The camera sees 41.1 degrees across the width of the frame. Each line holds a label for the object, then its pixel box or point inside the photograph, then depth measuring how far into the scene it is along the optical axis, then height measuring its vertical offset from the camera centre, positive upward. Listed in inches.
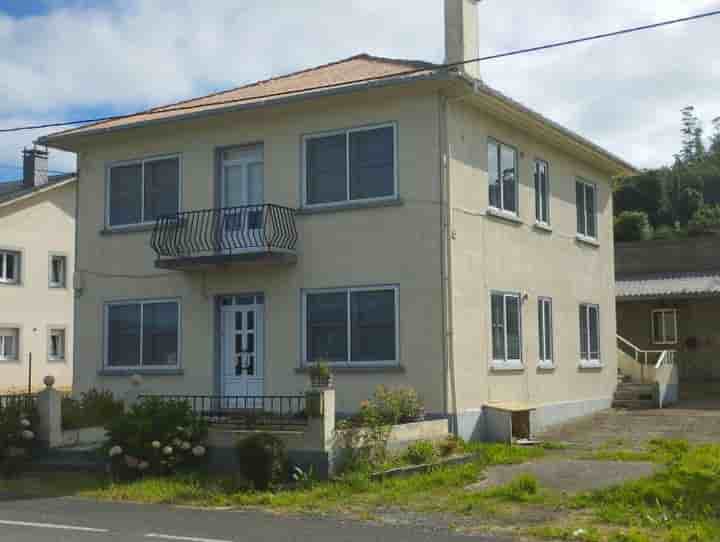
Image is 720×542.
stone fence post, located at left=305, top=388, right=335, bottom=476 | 533.6 -38.8
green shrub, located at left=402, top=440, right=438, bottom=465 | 578.2 -58.4
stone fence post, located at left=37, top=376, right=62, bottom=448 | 643.5 -37.8
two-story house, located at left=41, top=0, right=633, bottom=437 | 677.4 +89.7
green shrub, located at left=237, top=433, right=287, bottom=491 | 518.6 -54.9
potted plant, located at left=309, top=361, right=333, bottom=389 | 568.7 -11.0
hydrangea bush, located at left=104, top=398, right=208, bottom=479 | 561.3 -48.3
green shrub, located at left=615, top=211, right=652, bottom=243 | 2114.9 +283.8
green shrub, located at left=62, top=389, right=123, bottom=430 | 687.7 -36.8
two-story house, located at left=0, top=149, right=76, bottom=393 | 1327.5 +110.3
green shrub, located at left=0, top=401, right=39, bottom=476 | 616.4 -49.6
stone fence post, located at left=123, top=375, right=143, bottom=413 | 630.3 -22.4
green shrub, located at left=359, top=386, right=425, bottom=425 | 591.8 -31.9
